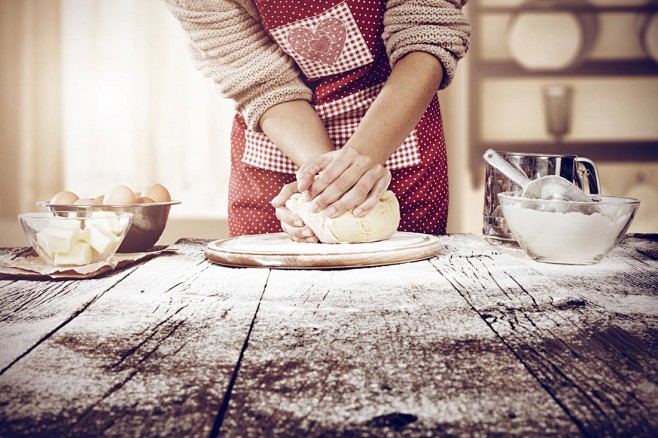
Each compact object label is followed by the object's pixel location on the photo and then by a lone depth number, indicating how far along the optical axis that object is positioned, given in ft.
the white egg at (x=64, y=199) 4.09
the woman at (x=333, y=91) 4.09
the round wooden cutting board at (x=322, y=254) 3.23
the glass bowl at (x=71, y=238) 3.15
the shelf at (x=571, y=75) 10.58
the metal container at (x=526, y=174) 3.88
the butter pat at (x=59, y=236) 3.14
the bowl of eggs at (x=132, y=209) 3.83
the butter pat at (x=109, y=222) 3.24
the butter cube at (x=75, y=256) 3.15
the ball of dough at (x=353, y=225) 3.84
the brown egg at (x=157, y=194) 4.35
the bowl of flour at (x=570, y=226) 3.08
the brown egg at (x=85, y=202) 4.04
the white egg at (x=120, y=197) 3.98
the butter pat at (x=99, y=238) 3.19
